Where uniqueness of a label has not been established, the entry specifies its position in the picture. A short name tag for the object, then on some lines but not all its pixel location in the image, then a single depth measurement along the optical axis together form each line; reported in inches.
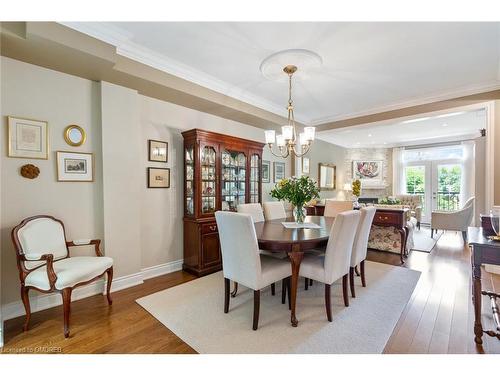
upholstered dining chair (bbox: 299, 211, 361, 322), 80.2
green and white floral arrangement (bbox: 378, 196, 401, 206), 212.6
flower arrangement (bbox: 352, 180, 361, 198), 217.8
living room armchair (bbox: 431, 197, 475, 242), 204.1
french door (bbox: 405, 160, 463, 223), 272.5
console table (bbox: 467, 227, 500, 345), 64.6
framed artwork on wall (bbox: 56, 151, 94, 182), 96.7
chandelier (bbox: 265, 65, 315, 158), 102.4
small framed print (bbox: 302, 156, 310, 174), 228.5
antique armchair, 74.9
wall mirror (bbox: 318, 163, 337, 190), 260.9
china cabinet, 128.4
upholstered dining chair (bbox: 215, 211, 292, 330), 76.5
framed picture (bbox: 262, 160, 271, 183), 189.0
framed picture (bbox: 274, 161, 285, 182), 198.5
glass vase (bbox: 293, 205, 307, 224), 110.1
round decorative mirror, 98.1
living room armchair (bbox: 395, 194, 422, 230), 262.1
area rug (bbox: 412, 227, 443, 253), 177.5
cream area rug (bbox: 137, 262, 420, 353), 69.7
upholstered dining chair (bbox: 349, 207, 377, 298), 99.0
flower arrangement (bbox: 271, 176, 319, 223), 103.4
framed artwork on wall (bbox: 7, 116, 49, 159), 86.2
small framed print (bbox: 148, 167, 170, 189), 124.1
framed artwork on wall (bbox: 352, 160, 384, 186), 315.6
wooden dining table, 80.1
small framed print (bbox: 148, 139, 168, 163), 123.7
